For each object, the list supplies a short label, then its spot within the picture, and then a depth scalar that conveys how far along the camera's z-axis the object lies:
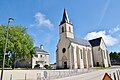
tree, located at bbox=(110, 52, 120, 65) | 48.82
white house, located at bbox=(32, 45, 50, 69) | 28.25
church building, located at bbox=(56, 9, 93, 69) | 25.61
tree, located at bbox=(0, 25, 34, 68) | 16.47
